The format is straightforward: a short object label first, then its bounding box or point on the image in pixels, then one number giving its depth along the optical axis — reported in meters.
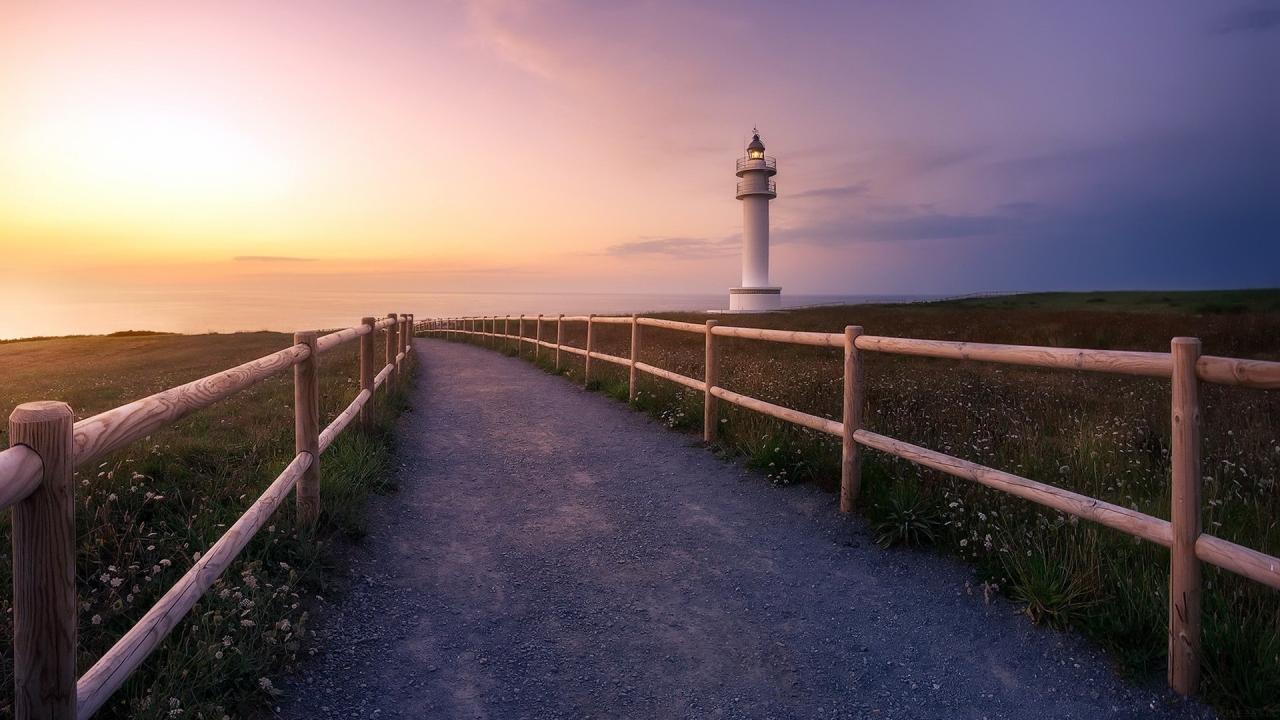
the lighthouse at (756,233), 45.94
